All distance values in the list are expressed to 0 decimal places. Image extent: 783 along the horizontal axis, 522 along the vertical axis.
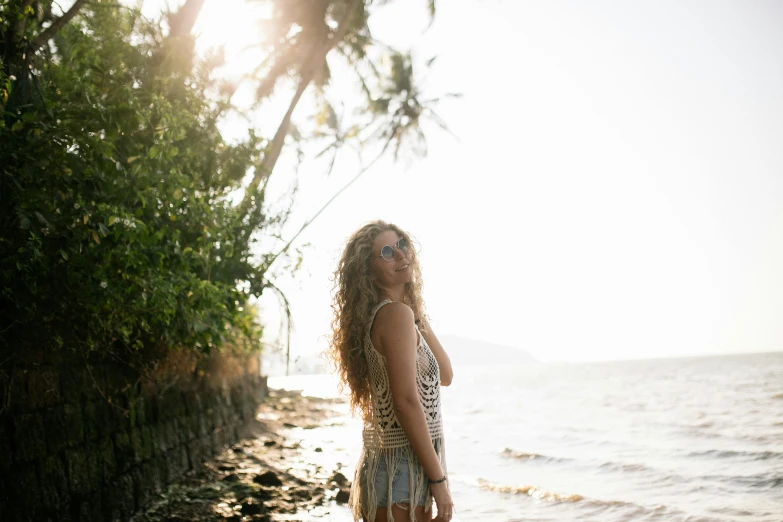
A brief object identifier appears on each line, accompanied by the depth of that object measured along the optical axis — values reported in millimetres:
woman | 2400
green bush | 4172
